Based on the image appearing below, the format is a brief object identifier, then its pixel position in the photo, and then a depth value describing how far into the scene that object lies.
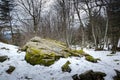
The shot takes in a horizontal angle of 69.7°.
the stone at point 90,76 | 5.15
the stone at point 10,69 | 5.85
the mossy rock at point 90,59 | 6.60
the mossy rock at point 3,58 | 6.69
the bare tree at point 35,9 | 12.81
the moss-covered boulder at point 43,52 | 6.39
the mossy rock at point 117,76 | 5.18
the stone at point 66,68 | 5.63
